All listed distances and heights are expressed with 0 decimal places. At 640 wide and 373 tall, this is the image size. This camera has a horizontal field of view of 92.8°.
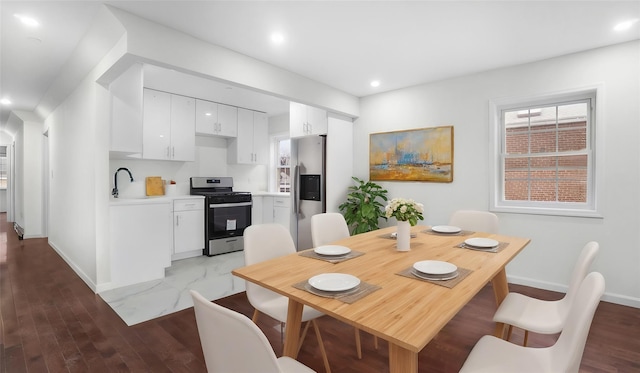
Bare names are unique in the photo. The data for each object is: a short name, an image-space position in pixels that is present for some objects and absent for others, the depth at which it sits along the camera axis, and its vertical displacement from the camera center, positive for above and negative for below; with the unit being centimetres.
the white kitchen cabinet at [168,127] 439 +83
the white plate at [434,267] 143 -42
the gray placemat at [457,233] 250 -43
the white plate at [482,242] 196 -40
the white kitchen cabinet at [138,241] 323 -67
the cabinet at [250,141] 552 +76
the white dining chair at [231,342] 78 -43
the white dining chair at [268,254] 176 -49
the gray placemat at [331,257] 174 -44
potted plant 419 -35
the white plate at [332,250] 181 -42
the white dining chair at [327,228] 252 -41
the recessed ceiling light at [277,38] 273 +132
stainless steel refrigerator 452 -3
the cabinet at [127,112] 324 +76
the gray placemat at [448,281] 133 -44
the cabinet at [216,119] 496 +106
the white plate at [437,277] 139 -44
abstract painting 388 +37
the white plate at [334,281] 125 -43
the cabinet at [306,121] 443 +92
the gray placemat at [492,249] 193 -43
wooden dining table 100 -45
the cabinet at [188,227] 440 -67
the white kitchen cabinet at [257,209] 554 -51
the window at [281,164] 617 +36
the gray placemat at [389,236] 236 -43
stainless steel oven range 467 -53
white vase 195 -35
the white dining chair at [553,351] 100 -69
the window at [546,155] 319 +30
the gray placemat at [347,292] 119 -45
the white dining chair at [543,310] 156 -74
